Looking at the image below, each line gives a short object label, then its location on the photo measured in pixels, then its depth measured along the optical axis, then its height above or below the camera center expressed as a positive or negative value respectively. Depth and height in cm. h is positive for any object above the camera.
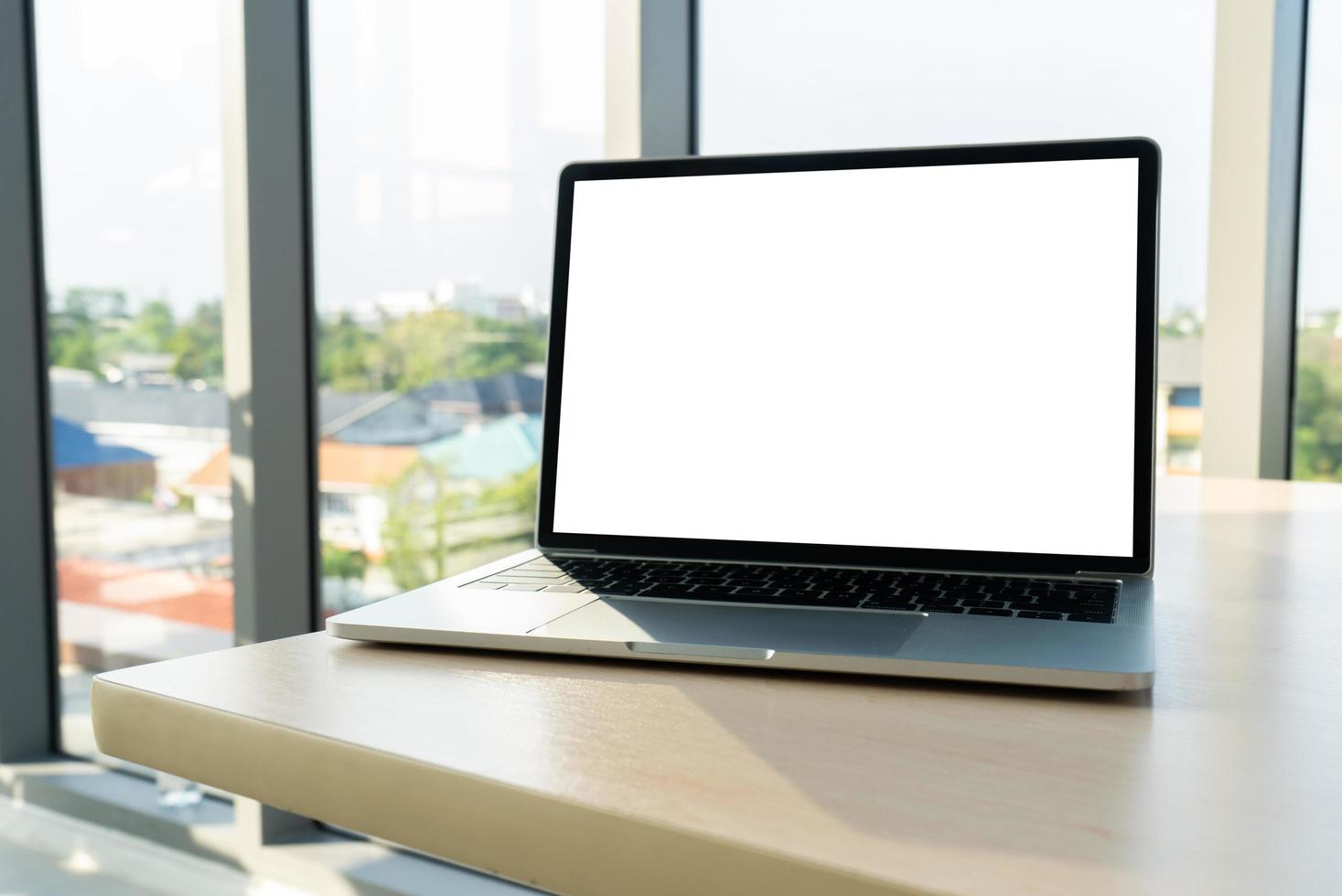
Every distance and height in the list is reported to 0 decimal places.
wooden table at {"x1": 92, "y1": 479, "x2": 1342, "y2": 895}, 28 -13
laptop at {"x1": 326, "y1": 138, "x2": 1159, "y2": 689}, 59 -1
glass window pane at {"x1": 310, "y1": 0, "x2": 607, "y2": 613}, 191 +19
